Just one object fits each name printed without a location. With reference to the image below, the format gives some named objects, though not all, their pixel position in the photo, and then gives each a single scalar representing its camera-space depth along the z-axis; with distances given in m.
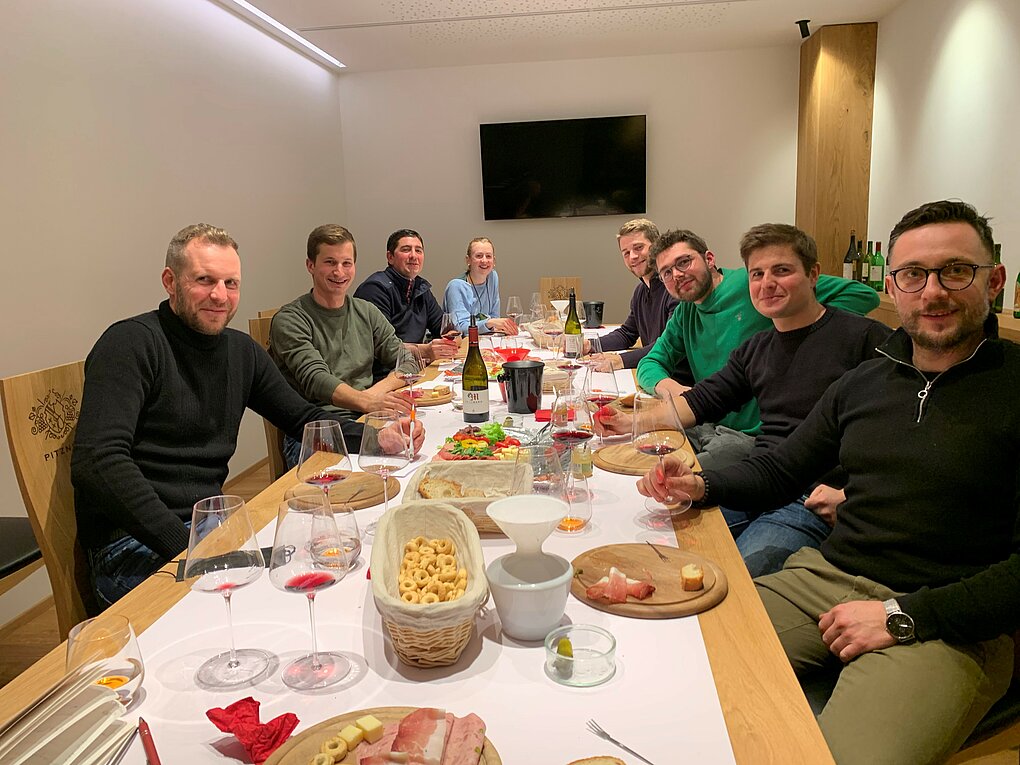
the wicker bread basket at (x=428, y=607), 0.88
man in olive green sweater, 2.76
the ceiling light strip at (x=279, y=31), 4.58
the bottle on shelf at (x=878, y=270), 5.10
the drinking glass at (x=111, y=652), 0.85
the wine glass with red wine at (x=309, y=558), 0.95
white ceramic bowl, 0.98
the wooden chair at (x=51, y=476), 1.66
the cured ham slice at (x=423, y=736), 0.74
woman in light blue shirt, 4.89
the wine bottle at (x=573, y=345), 3.05
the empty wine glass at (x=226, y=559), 0.97
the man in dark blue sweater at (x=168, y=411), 1.68
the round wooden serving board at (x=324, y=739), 0.75
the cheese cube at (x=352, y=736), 0.77
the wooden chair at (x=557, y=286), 5.65
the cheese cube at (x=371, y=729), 0.77
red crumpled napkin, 0.79
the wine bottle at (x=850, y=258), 5.60
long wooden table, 0.80
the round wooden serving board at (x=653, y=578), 1.06
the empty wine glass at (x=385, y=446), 1.53
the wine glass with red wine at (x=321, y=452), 1.41
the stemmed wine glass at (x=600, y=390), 2.04
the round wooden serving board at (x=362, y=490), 1.50
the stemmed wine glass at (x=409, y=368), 2.44
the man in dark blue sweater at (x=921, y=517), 1.18
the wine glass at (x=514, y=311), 4.05
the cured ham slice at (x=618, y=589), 1.09
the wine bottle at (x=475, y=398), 2.17
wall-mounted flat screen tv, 6.34
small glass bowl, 0.92
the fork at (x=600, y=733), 0.79
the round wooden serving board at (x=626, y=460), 1.72
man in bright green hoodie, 2.51
